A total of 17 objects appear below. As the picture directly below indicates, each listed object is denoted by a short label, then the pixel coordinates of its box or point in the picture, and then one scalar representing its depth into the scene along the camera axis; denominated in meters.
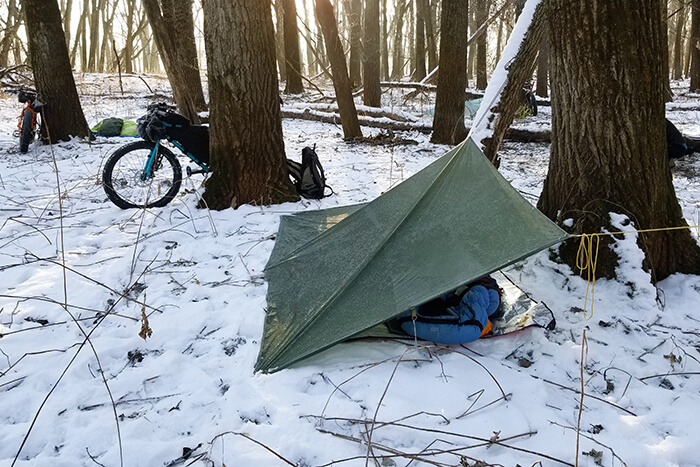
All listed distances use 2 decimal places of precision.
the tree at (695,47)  11.65
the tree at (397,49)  21.24
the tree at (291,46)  11.36
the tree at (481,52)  14.06
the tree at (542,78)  12.59
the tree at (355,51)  13.48
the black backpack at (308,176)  4.22
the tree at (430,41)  14.73
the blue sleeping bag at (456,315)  2.06
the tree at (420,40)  14.02
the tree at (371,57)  9.15
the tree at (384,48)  19.50
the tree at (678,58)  20.92
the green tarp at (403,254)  2.03
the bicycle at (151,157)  3.82
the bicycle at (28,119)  5.96
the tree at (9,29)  9.65
